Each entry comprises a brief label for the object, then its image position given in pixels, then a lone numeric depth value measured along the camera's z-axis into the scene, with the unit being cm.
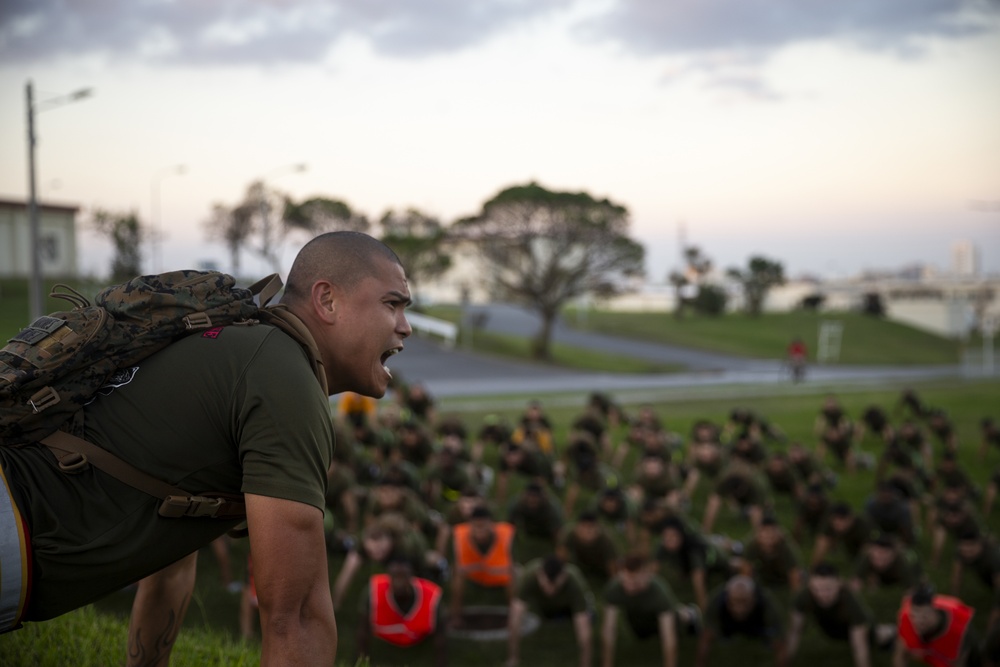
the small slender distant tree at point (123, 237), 2417
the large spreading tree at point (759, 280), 6297
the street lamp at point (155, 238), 3038
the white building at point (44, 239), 3569
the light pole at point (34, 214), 1550
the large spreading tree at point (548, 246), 3969
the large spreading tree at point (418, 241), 4666
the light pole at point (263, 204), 2392
